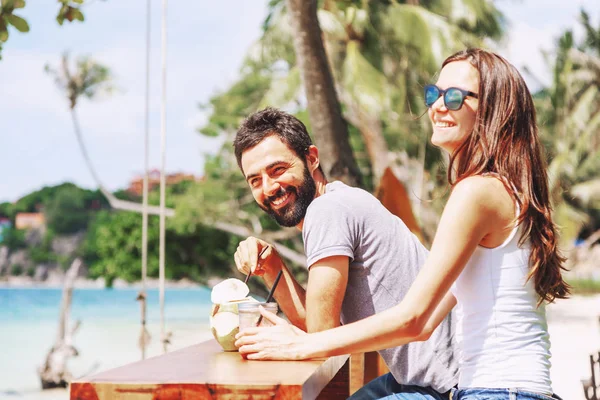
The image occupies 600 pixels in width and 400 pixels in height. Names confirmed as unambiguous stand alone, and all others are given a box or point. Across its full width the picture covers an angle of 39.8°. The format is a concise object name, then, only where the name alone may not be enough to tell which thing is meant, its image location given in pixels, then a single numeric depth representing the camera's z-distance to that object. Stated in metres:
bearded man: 1.91
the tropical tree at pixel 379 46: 14.04
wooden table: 1.49
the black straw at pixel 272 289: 1.91
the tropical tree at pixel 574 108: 24.84
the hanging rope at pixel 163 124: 4.65
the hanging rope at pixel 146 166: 4.48
